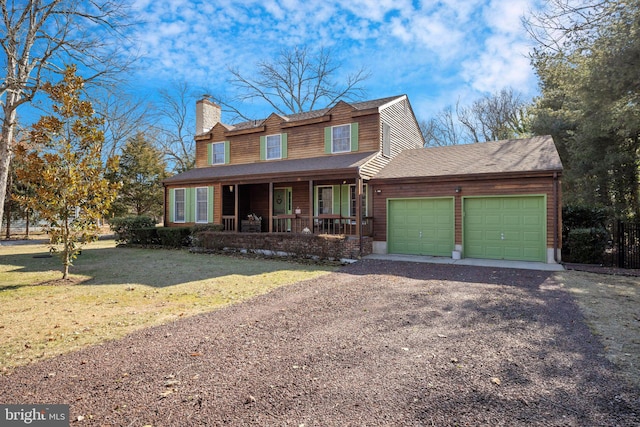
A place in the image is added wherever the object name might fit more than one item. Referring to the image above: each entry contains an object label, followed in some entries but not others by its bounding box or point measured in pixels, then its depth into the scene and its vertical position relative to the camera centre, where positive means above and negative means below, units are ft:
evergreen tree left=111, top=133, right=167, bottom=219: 78.43 +9.53
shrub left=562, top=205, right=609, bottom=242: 36.29 -0.24
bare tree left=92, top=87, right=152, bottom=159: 87.15 +25.50
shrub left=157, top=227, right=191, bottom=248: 47.67 -2.69
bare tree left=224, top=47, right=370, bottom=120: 92.07 +37.76
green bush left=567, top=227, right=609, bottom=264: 33.17 -2.92
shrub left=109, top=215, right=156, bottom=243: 51.37 -1.31
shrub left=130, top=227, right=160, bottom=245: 50.06 -2.80
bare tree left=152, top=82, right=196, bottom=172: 99.86 +28.66
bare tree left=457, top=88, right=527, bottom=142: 91.15 +29.70
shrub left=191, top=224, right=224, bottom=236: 47.19 -1.53
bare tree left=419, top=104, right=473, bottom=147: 105.50 +28.26
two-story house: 34.94 +4.21
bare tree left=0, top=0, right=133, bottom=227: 35.58 +19.95
